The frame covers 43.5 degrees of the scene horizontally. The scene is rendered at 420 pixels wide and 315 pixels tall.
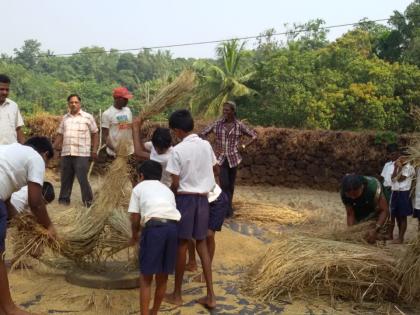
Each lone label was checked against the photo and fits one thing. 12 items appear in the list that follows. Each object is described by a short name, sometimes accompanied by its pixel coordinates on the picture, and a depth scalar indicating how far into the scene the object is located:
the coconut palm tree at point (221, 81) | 21.33
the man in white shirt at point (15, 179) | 3.41
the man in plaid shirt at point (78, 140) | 6.99
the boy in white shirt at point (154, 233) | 3.40
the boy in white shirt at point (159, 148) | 4.13
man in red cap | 5.80
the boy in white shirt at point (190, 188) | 3.82
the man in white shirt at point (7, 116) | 5.66
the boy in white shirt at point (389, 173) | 6.64
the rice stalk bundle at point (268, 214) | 7.64
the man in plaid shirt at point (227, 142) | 7.02
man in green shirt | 4.85
